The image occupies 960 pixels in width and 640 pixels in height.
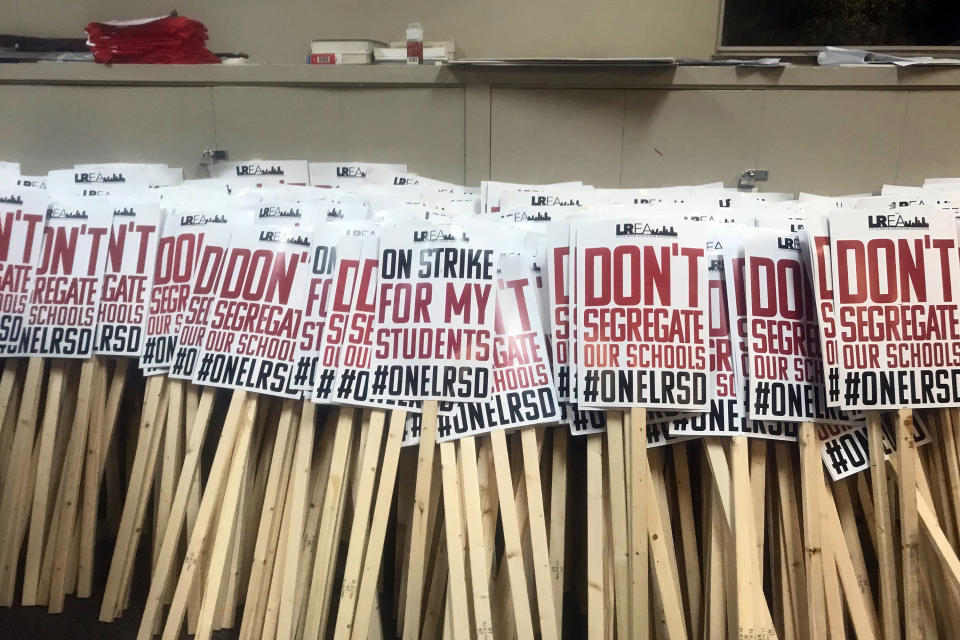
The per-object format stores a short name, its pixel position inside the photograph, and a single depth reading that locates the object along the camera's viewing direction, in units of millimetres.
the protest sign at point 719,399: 1346
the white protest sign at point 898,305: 1306
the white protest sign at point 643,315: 1315
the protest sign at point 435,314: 1365
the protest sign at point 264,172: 2148
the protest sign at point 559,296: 1394
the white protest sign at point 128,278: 1646
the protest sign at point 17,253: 1651
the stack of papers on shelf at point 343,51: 2174
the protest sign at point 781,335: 1329
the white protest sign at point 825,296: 1298
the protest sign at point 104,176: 2039
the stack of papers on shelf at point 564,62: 1941
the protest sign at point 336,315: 1414
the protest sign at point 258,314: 1458
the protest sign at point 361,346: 1396
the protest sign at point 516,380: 1367
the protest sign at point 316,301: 1450
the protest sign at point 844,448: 1374
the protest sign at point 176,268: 1593
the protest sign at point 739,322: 1350
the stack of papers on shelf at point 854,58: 1973
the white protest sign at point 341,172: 2152
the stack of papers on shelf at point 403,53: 2174
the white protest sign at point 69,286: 1653
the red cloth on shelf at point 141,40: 2131
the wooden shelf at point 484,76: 1966
